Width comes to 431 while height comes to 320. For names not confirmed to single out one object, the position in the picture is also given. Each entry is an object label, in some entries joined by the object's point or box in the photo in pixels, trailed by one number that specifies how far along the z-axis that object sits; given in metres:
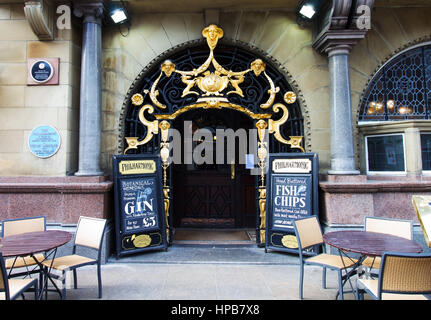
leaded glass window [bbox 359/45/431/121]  6.32
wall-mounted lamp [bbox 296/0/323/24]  5.88
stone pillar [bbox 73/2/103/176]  5.73
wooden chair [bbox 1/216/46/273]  3.96
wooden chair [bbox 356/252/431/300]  2.58
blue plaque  5.74
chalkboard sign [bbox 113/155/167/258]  5.68
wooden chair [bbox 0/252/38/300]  2.68
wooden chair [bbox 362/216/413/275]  3.98
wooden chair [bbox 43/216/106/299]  3.80
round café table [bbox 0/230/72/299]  3.32
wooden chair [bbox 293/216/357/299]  3.74
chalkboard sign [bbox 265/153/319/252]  5.66
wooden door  8.09
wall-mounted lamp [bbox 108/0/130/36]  5.94
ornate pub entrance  6.26
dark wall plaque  5.79
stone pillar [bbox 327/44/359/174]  5.76
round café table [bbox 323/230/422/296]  3.35
